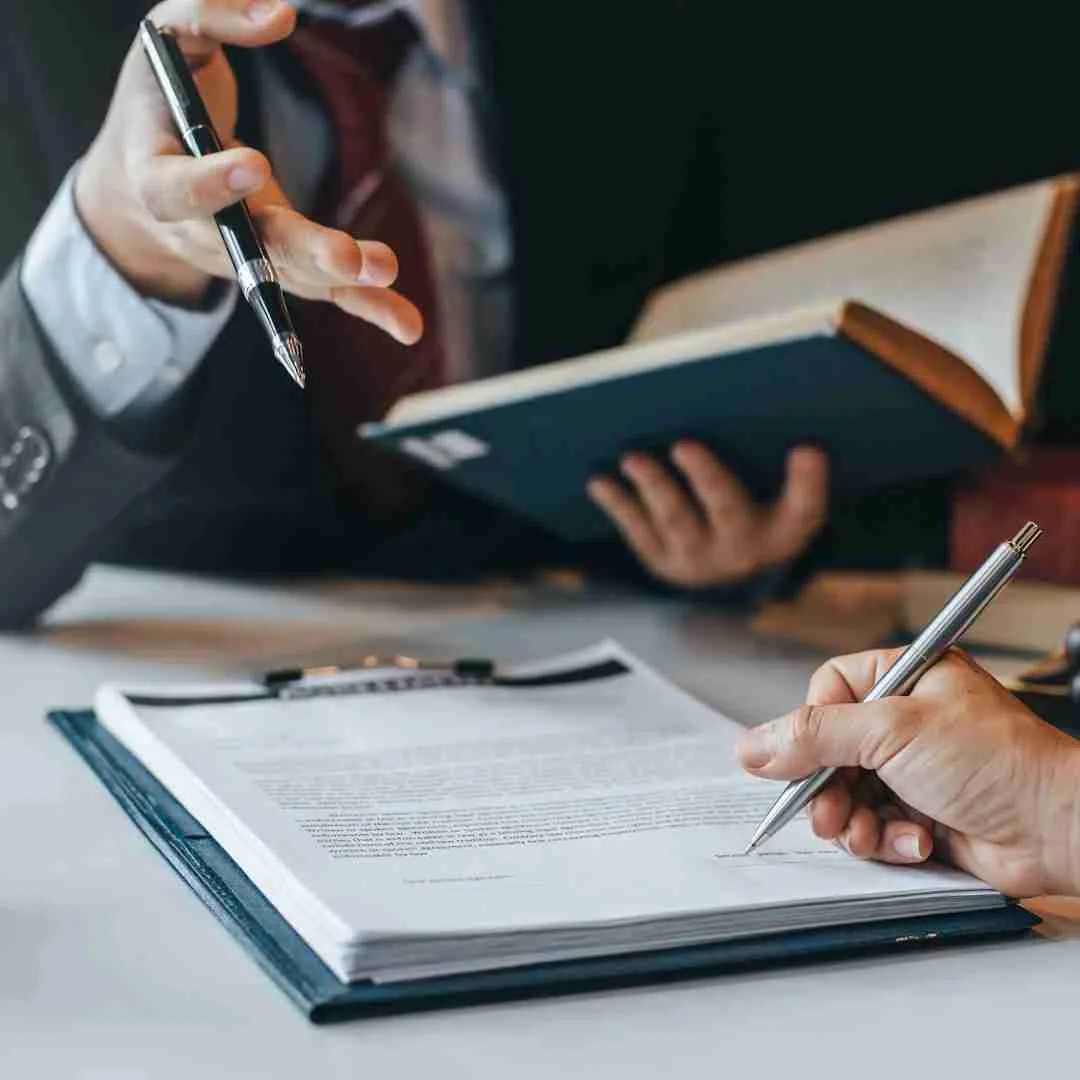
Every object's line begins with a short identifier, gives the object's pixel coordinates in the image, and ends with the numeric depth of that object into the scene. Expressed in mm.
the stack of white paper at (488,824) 538
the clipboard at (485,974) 513
